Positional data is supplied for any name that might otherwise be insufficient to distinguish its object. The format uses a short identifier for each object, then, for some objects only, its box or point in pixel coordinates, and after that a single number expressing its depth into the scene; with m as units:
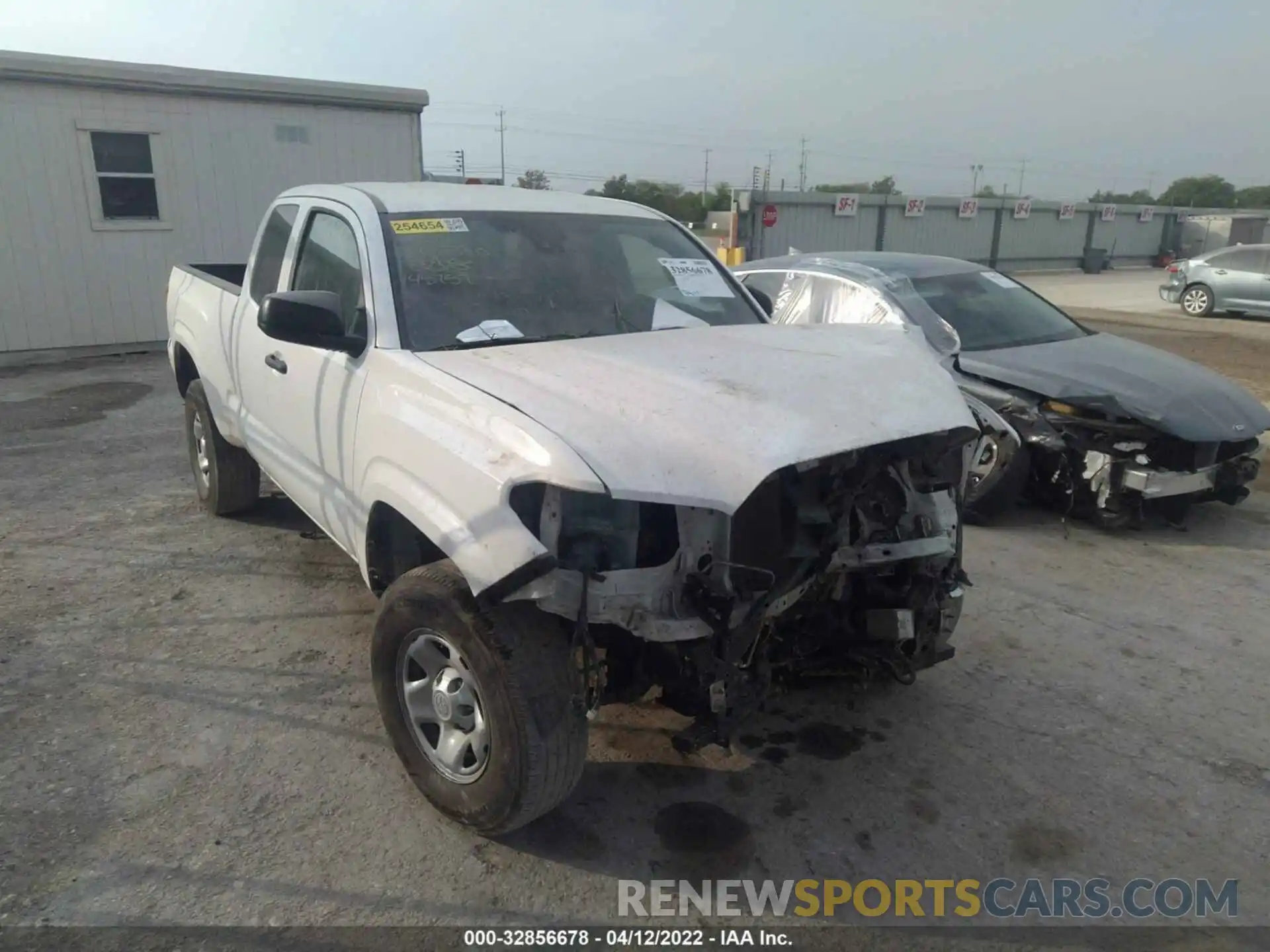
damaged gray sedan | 5.58
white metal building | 11.05
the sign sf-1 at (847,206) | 25.23
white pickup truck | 2.55
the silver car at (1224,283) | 17.48
